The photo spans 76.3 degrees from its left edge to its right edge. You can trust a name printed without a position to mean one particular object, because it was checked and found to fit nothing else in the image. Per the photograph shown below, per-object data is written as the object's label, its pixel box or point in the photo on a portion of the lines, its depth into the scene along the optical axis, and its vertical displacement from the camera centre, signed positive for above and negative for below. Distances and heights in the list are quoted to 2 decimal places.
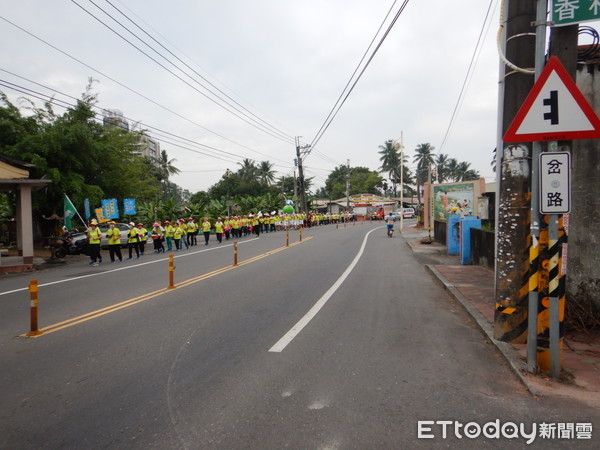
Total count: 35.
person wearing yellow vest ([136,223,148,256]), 18.14 -1.17
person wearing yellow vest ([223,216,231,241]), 26.10 -1.09
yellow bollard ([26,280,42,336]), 5.95 -1.51
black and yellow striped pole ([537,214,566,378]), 3.97 -0.88
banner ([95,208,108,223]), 21.92 -0.14
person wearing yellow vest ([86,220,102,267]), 15.08 -1.14
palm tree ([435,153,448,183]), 93.25 +10.69
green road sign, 4.43 +2.30
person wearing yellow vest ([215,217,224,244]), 23.61 -1.16
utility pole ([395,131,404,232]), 31.36 +5.27
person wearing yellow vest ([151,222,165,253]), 19.25 -1.26
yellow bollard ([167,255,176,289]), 9.23 -1.57
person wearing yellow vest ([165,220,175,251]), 20.05 -1.10
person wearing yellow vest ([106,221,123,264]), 15.65 -1.18
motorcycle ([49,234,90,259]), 17.39 -1.59
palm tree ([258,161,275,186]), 75.06 +7.45
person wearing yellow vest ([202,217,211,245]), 23.05 -1.01
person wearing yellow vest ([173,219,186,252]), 20.17 -1.12
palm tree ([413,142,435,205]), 81.50 +11.55
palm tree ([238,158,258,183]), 72.72 +7.75
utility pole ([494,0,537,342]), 4.72 +0.17
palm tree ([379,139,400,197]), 80.31 +10.61
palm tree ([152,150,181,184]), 61.16 +7.08
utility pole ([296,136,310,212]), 40.68 +5.63
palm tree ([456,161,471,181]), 104.67 +10.39
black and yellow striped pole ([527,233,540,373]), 4.13 -1.05
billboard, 27.30 +0.82
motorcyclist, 27.11 -0.89
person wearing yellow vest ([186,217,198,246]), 21.97 -1.03
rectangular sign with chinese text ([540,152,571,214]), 3.80 +0.24
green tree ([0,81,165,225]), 20.17 +3.51
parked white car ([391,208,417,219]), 69.62 -0.66
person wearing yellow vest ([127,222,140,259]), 17.27 -1.21
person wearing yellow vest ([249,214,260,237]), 29.84 -0.86
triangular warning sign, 3.78 +0.96
